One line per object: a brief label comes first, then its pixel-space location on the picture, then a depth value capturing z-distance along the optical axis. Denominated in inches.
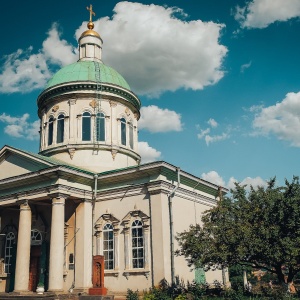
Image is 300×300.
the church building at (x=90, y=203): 733.3
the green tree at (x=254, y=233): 556.1
